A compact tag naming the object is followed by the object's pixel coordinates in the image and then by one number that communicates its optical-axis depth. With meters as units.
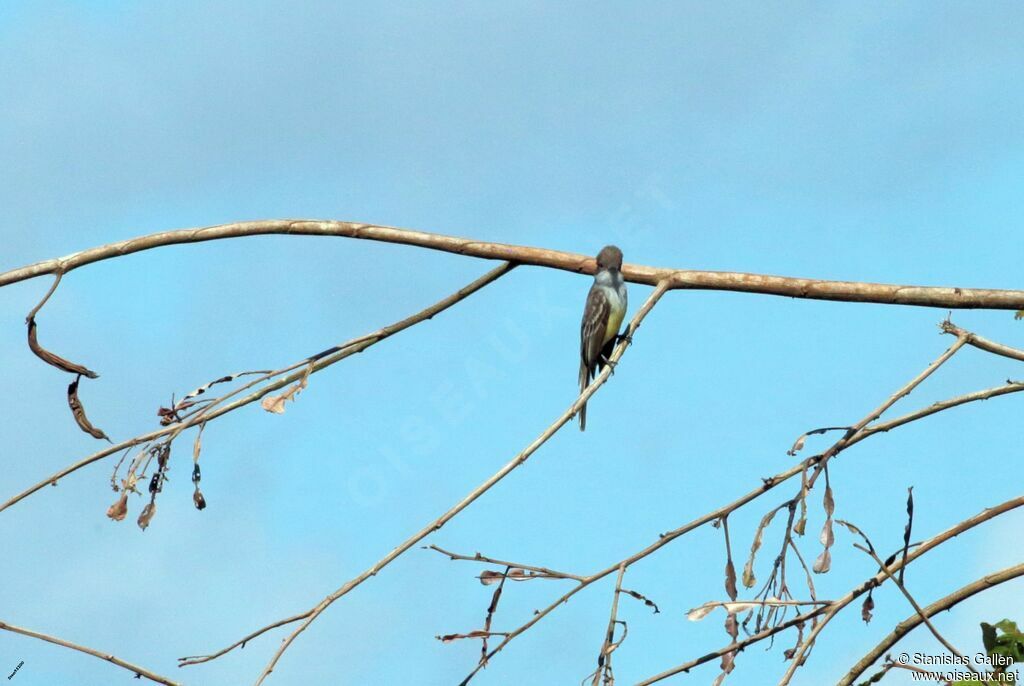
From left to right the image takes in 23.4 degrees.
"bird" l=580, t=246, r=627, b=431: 19.56
